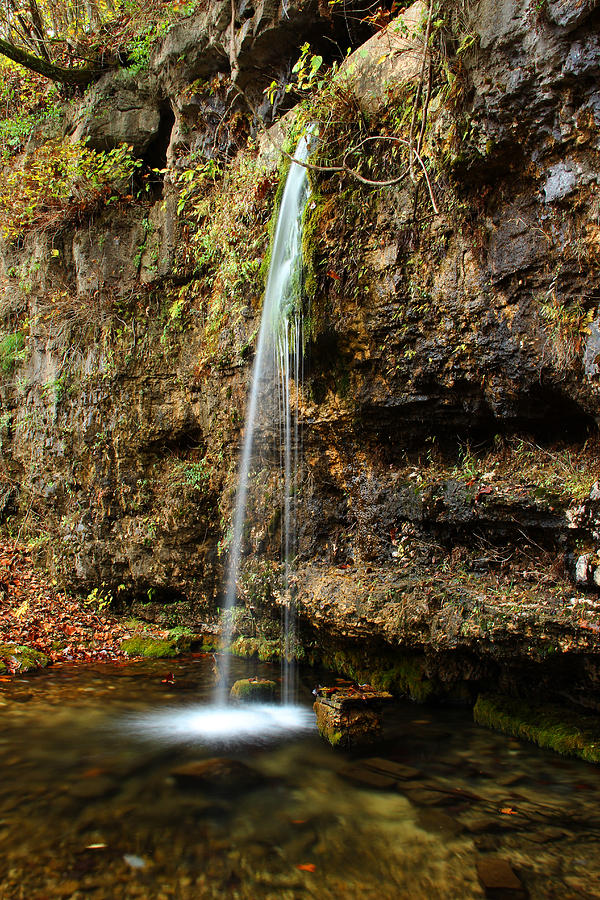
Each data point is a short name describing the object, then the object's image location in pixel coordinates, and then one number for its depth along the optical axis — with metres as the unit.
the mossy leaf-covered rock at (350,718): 4.82
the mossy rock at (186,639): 8.16
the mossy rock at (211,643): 8.06
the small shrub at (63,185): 10.09
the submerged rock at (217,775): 4.13
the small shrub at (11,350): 11.59
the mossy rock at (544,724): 4.57
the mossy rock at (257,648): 7.30
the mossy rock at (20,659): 6.95
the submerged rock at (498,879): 2.90
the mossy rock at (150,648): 7.95
